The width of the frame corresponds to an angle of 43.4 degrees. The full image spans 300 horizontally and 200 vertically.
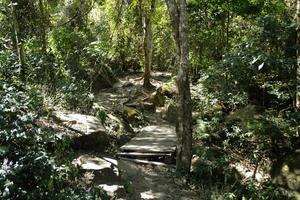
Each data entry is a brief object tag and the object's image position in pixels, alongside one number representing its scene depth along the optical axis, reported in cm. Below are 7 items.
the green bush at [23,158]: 344
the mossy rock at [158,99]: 1246
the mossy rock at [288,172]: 588
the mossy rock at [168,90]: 1231
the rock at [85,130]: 727
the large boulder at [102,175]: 584
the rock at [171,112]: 1096
